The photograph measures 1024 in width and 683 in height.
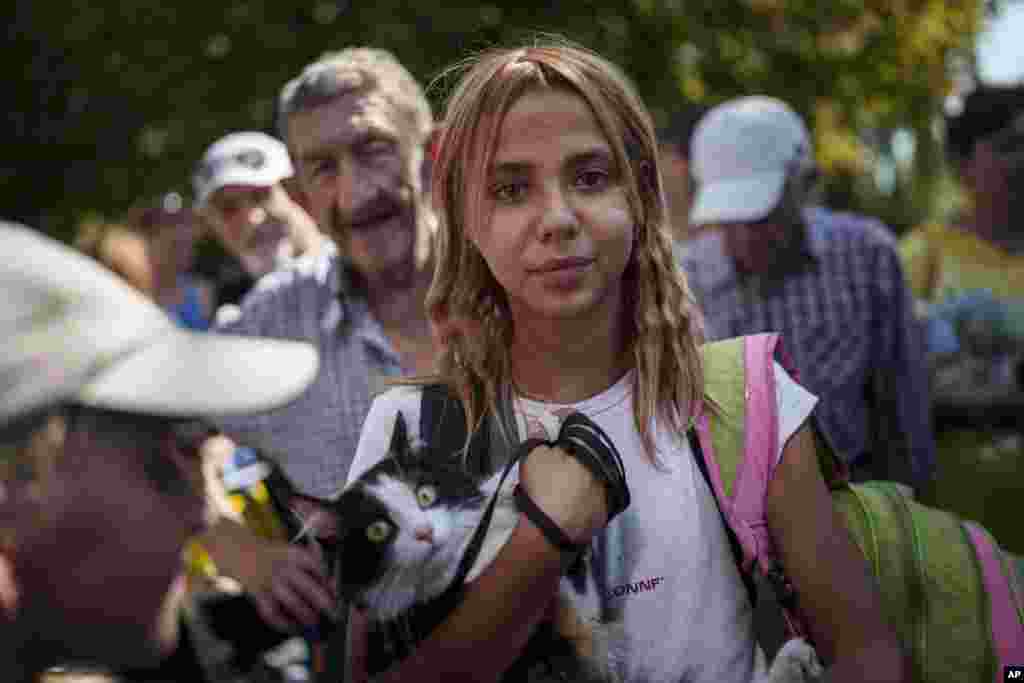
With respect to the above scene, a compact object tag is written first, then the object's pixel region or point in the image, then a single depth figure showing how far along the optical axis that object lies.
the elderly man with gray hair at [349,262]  3.61
